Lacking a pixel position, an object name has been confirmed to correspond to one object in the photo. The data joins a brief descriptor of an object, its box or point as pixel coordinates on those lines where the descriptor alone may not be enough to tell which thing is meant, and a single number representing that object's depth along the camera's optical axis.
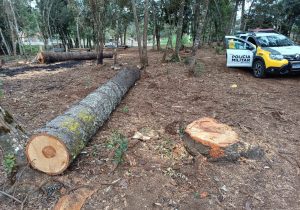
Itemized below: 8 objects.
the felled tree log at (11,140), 3.12
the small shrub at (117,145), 3.49
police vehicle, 7.88
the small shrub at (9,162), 3.14
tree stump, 3.47
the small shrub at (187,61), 11.30
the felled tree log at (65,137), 3.13
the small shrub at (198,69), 9.09
